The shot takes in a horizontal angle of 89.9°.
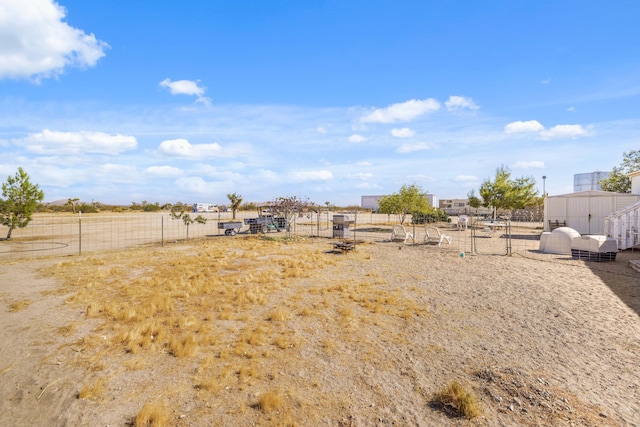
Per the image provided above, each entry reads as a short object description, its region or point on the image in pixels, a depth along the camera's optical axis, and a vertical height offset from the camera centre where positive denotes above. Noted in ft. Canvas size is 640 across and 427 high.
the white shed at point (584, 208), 75.10 +0.85
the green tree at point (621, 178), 126.31 +13.39
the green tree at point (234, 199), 154.92 +4.59
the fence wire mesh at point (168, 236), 60.23 -6.90
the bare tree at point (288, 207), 78.18 +0.46
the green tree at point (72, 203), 214.90 +2.77
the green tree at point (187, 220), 78.05 -2.92
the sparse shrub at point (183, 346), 18.57 -8.34
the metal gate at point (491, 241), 54.70 -6.65
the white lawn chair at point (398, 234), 68.39 -5.27
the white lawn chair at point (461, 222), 98.89 -3.60
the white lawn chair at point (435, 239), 61.46 -5.73
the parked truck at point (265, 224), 86.94 -4.18
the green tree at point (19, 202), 76.54 +1.16
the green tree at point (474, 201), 146.61 +4.36
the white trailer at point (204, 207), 269.03 +1.01
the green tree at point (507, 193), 119.34 +6.69
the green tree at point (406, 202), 97.76 +2.48
